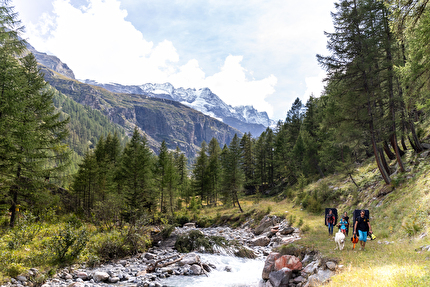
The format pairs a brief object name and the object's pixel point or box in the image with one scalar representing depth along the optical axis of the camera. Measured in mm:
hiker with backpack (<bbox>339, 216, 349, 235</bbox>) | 11617
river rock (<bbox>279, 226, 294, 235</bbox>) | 18800
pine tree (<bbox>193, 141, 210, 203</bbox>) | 47781
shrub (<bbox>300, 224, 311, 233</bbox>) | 17141
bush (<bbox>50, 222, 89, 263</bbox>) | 12398
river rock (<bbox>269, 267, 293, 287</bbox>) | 9625
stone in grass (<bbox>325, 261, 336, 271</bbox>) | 8586
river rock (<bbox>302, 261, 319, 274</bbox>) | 9340
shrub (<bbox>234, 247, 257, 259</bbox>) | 16377
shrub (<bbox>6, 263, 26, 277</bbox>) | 9680
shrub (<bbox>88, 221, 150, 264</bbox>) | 14759
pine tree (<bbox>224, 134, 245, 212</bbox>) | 32844
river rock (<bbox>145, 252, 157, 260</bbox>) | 15715
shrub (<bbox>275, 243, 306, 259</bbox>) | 11328
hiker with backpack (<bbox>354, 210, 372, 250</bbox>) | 10148
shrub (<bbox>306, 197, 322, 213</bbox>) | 22891
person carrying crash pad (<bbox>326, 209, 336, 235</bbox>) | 14251
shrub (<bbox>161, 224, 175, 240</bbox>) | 20688
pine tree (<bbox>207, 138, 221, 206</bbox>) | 45719
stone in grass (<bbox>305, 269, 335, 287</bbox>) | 8088
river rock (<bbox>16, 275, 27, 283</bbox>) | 9664
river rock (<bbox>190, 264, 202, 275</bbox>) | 13231
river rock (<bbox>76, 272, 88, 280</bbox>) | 11516
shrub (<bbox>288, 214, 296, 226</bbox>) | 20283
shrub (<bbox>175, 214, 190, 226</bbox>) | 32409
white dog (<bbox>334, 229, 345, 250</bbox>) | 10148
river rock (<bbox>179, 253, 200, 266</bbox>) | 14349
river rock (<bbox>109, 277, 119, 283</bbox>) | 11509
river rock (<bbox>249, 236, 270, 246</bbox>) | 19319
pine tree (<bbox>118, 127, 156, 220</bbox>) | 25984
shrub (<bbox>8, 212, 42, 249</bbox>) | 11875
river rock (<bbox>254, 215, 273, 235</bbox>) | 22973
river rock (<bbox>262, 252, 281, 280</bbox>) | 10641
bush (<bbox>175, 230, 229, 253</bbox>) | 17938
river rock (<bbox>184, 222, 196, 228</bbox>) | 30355
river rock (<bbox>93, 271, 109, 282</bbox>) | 11459
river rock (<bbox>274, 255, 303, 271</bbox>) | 10188
